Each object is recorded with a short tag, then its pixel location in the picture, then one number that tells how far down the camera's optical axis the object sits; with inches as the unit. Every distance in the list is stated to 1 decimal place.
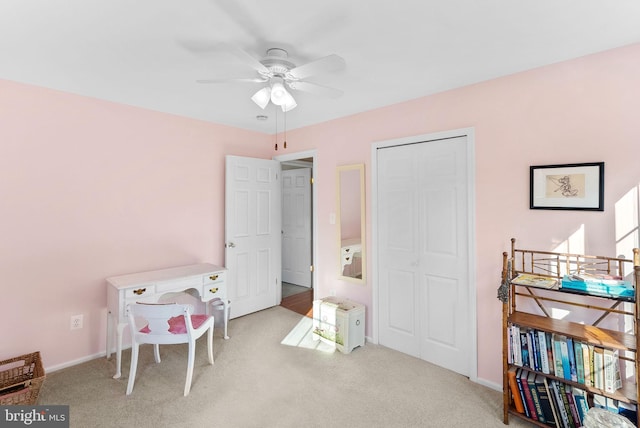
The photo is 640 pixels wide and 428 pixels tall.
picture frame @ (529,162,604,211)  78.8
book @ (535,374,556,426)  74.8
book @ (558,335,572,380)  72.6
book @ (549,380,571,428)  73.2
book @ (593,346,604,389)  68.6
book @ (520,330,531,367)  78.7
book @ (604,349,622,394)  67.5
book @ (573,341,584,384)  71.1
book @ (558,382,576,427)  72.7
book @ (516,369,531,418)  78.5
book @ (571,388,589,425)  71.3
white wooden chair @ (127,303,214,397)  90.1
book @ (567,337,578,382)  71.8
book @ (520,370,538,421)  77.4
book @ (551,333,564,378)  73.5
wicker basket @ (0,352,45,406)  79.0
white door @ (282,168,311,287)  208.5
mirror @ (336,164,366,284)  131.6
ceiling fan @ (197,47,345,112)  68.7
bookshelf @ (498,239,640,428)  68.6
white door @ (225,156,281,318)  150.9
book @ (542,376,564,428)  73.5
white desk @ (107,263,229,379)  102.0
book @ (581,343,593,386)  70.1
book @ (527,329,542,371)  76.9
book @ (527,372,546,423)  76.2
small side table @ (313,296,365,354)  117.6
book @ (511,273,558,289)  75.9
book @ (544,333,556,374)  74.5
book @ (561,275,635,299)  65.9
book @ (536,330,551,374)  75.4
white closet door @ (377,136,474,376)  104.0
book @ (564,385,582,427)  71.8
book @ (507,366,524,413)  79.7
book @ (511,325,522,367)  79.7
